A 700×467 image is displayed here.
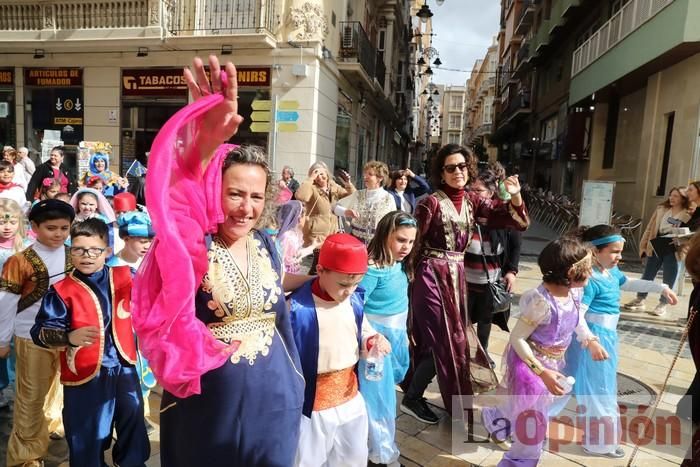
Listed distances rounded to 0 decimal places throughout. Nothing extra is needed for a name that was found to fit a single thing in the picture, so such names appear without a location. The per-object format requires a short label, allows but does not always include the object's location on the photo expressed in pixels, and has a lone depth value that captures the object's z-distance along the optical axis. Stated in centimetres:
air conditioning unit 1489
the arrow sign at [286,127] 948
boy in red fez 212
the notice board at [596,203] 934
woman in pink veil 142
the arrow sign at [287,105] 875
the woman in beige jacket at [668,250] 668
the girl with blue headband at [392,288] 298
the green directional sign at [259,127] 1103
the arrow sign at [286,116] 834
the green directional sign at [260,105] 821
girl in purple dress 269
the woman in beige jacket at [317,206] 570
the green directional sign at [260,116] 805
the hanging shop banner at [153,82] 1341
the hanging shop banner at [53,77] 1395
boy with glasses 233
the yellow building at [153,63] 1281
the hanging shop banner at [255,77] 1297
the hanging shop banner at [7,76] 1441
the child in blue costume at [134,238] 282
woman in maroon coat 332
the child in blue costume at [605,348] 317
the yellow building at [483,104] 6100
